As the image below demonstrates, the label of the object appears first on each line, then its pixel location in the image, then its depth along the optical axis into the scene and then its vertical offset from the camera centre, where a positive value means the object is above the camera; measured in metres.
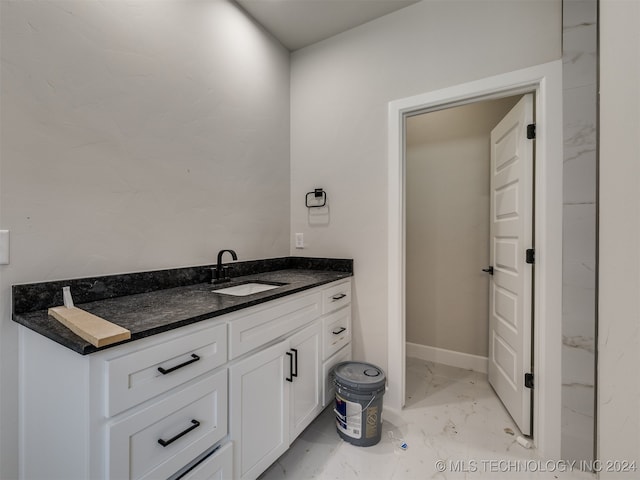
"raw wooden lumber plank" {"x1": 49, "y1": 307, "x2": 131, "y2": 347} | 0.75 -0.26
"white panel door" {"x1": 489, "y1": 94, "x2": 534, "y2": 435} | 1.70 -0.16
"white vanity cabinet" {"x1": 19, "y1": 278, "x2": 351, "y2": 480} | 0.79 -0.56
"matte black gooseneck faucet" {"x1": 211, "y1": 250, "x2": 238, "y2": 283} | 1.69 -0.22
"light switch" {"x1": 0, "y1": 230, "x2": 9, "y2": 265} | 1.00 -0.04
